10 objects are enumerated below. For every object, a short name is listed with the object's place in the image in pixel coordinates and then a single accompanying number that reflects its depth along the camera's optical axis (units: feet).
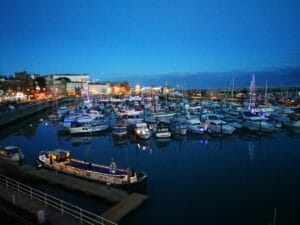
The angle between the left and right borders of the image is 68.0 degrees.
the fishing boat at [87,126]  117.50
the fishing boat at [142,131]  103.01
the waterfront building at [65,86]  390.75
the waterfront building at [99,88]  473.91
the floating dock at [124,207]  41.52
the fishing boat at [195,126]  111.69
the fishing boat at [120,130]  109.17
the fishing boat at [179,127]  109.07
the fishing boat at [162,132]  104.73
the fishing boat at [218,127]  109.40
